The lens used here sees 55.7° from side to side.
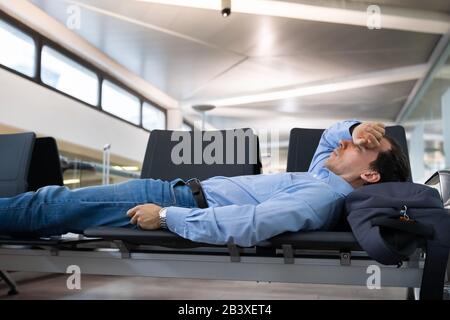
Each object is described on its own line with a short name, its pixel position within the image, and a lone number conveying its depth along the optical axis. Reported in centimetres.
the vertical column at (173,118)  902
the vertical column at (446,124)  493
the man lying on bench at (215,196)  128
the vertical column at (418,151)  664
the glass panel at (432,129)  515
